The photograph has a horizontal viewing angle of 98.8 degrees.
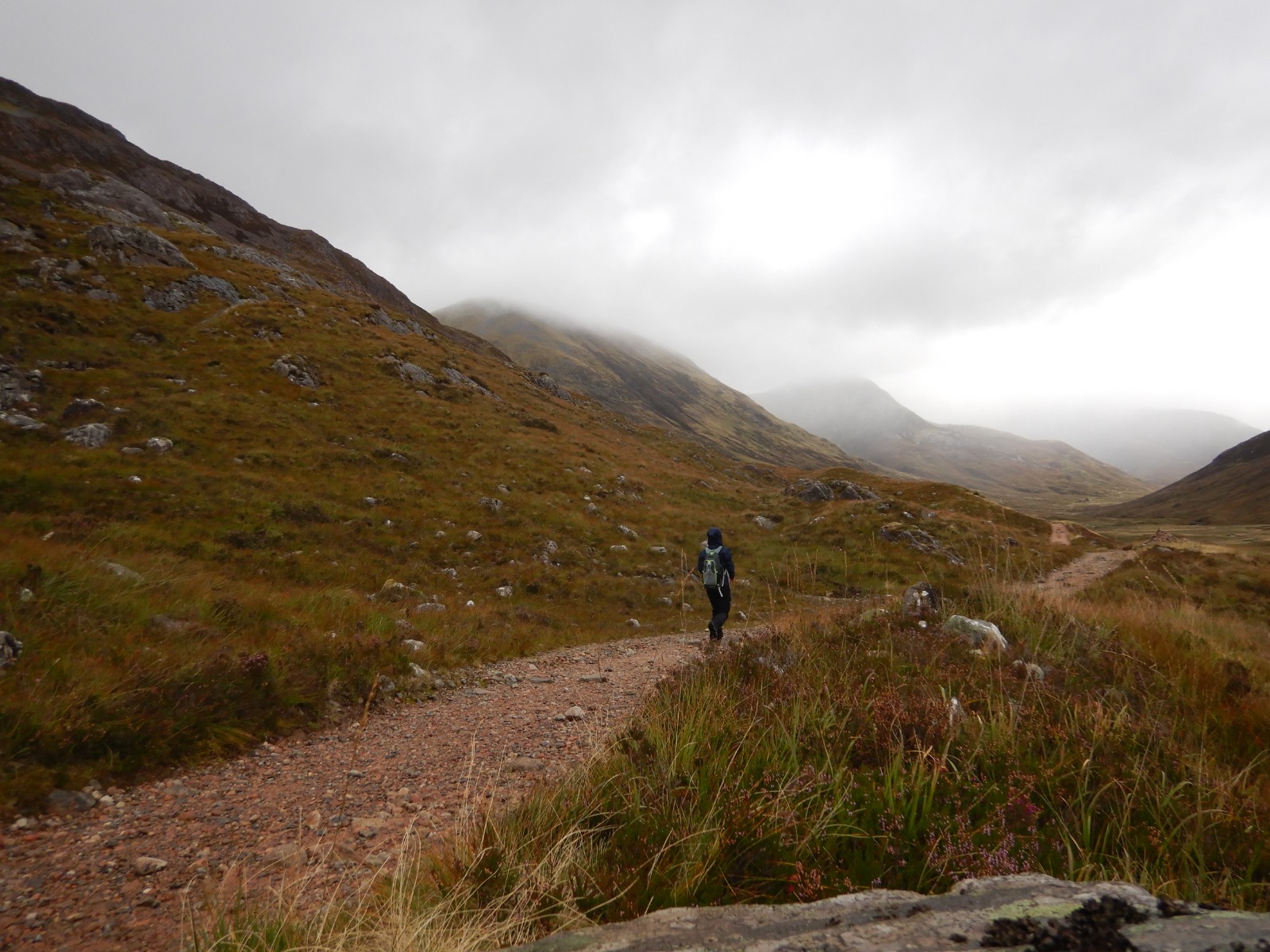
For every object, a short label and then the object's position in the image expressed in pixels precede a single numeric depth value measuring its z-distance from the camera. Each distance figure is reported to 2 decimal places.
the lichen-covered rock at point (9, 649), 5.32
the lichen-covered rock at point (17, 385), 18.64
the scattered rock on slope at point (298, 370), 29.12
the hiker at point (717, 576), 11.41
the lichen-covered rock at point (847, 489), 38.36
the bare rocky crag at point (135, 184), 55.31
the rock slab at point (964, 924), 1.43
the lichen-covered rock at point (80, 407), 18.58
